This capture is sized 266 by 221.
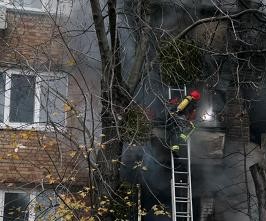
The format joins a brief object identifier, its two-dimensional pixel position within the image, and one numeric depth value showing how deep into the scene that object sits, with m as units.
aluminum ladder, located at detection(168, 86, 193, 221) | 18.45
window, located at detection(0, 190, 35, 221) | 18.62
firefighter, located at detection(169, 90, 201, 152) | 17.93
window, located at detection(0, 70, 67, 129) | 19.73
